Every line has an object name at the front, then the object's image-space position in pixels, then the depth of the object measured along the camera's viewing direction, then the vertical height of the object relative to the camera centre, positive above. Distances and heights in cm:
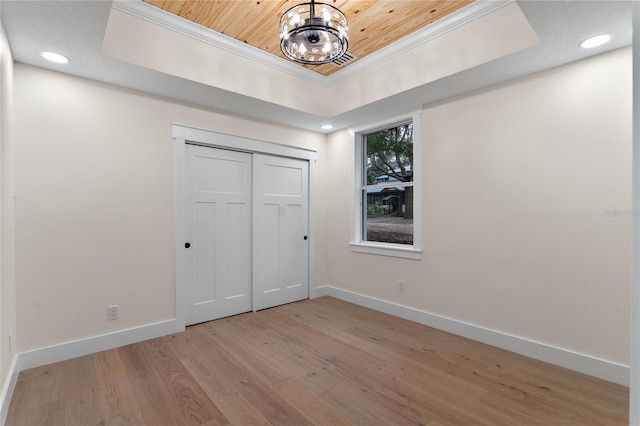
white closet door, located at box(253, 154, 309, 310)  401 -24
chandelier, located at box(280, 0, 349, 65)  213 +122
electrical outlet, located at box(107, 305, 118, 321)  291 -91
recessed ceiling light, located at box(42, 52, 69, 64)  240 +119
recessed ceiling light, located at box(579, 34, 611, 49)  222 +121
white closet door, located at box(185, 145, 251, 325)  347 -23
